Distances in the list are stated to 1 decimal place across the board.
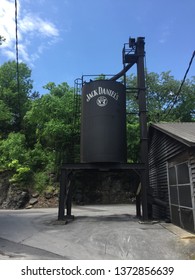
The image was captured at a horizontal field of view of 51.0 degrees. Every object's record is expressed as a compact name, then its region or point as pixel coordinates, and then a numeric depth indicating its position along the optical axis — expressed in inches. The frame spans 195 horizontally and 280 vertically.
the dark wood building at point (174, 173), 295.3
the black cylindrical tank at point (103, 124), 403.0
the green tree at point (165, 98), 1130.7
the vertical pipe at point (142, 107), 420.3
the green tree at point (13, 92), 1235.1
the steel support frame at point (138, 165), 393.7
